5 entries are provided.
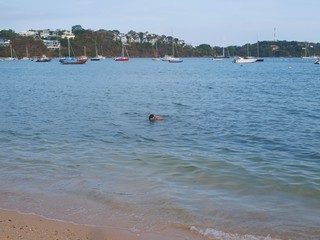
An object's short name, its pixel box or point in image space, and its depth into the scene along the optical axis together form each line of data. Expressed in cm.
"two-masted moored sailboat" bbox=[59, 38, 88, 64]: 13418
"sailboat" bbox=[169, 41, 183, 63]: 16300
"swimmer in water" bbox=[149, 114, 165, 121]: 2332
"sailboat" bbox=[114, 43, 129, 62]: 17078
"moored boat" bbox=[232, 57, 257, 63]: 15910
